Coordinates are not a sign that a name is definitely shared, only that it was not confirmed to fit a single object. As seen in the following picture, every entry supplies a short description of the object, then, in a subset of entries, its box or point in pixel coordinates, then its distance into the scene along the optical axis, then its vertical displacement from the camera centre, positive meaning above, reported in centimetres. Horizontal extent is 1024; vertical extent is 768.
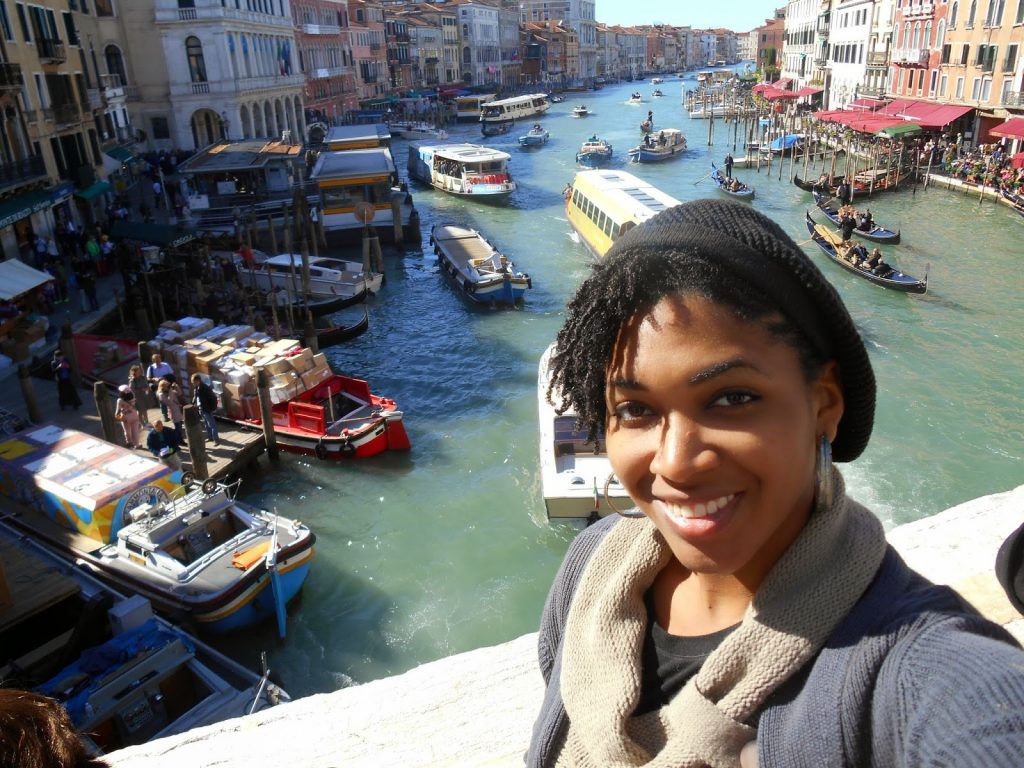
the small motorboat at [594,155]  4267 -516
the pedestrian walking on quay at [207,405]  1233 -470
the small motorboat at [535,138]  5131 -509
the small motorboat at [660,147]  4206 -496
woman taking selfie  112 -68
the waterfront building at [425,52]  7994 +27
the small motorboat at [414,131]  5725 -487
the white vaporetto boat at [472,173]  3247 -449
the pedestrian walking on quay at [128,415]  1202 -465
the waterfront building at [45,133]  1955 -149
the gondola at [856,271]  1922 -534
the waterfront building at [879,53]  4522 -100
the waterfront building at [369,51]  6544 +50
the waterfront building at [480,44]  9031 +91
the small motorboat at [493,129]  6062 -528
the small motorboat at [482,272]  2009 -522
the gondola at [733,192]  3052 -518
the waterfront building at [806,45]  5938 -59
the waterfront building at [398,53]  7469 +28
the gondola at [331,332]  1773 -557
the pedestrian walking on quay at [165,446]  1166 -495
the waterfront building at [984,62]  3206 -128
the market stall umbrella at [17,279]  1575 -374
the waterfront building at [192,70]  3659 -17
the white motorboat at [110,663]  713 -498
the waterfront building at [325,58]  5353 +10
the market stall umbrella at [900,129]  3431 -373
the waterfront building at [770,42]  8958 -47
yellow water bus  2138 -395
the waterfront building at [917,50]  3875 -85
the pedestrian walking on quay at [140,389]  1251 -450
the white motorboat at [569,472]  967 -476
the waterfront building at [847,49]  4947 -84
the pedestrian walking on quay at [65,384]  1334 -467
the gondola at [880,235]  2372 -536
